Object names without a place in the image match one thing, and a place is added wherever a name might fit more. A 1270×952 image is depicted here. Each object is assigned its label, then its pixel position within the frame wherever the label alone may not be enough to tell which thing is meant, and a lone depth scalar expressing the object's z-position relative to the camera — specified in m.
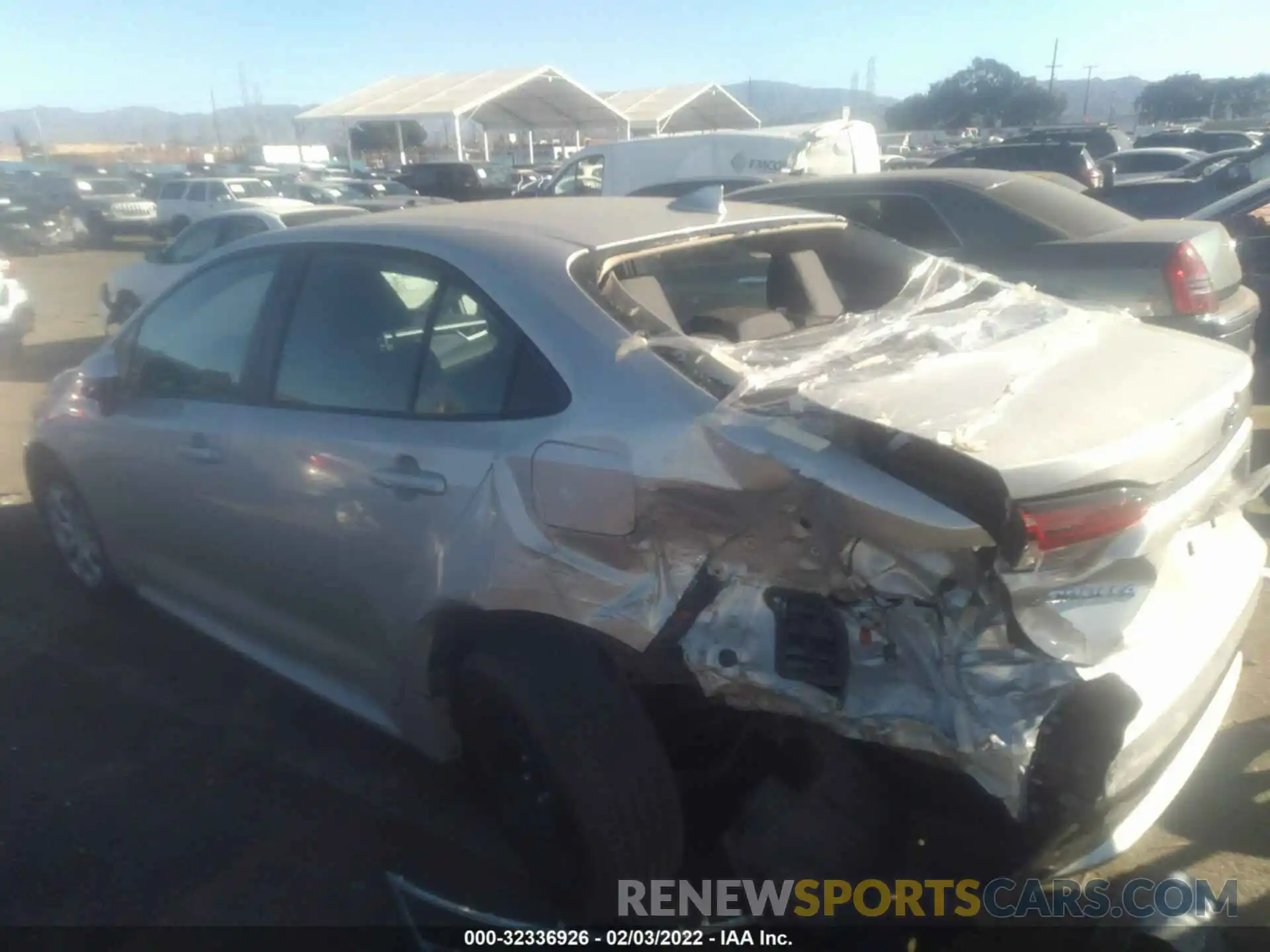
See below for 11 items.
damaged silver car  2.16
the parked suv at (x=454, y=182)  24.59
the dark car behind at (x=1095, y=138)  23.09
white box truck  12.23
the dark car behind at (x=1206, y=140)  25.22
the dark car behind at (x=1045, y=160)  16.34
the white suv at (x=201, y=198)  21.91
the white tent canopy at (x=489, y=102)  33.28
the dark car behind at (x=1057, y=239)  6.02
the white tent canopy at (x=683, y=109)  36.03
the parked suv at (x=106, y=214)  23.86
